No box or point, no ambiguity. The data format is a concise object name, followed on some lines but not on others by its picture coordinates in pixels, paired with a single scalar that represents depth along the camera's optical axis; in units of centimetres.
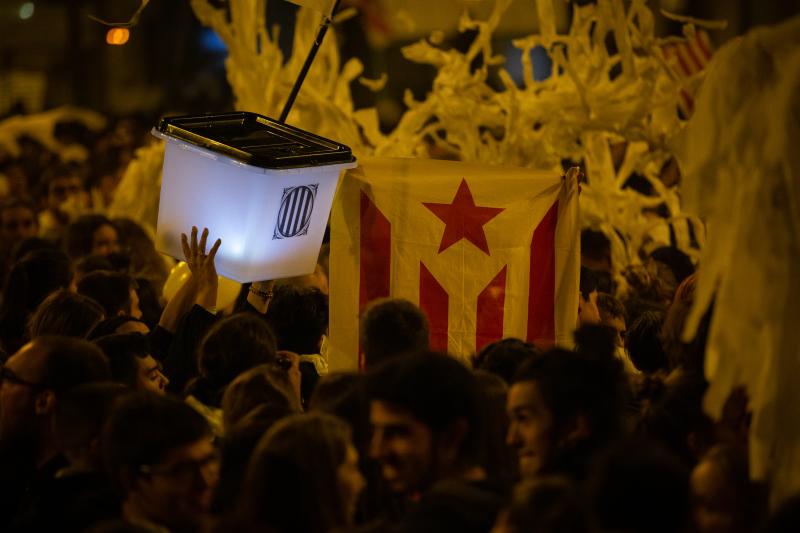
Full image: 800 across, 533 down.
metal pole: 1158
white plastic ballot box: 1040
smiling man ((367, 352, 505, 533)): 672
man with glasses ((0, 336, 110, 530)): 794
